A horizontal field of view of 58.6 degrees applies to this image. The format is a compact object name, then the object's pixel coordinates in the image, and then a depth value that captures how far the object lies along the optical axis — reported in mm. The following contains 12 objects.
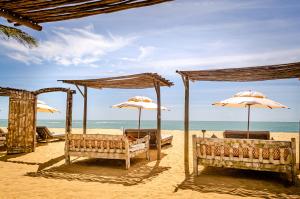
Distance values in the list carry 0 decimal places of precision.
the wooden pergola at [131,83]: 10633
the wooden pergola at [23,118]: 12117
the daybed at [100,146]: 9023
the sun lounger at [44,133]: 16312
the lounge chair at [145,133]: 13469
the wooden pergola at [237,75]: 8688
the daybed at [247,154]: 6926
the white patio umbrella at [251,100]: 8938
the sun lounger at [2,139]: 13461
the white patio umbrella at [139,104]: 11734
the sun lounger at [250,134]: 11375
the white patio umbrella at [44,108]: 16462
